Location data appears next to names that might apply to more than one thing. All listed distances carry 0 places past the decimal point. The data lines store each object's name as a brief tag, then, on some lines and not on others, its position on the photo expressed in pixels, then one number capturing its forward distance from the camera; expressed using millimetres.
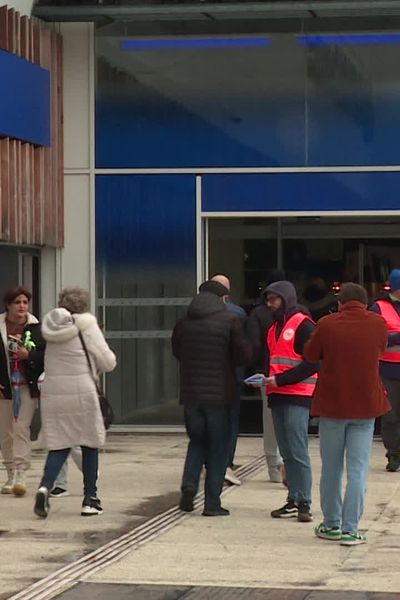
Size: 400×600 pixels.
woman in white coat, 10641
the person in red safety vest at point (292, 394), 10555
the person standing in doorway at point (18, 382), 11570
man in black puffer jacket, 10773
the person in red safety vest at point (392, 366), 13570
